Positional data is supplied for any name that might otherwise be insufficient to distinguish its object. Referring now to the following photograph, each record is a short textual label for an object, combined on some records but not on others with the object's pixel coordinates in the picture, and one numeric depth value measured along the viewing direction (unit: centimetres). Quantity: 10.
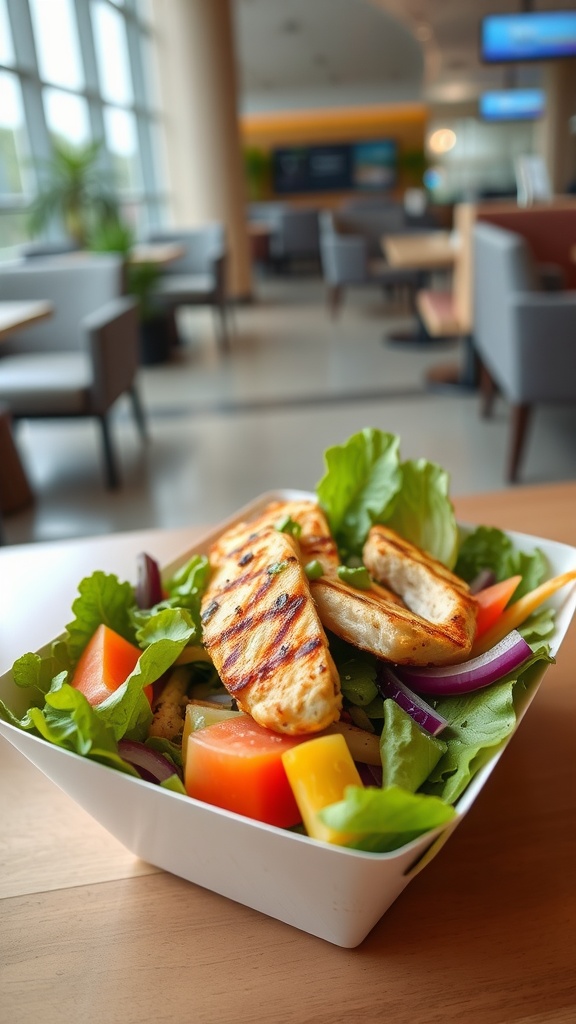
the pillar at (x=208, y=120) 769
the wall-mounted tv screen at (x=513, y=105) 1434
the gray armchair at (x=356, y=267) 704
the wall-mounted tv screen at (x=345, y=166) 1697
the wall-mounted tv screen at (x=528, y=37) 739
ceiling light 1875
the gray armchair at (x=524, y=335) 300
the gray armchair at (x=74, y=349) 330
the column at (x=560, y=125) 1275
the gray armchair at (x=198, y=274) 614
